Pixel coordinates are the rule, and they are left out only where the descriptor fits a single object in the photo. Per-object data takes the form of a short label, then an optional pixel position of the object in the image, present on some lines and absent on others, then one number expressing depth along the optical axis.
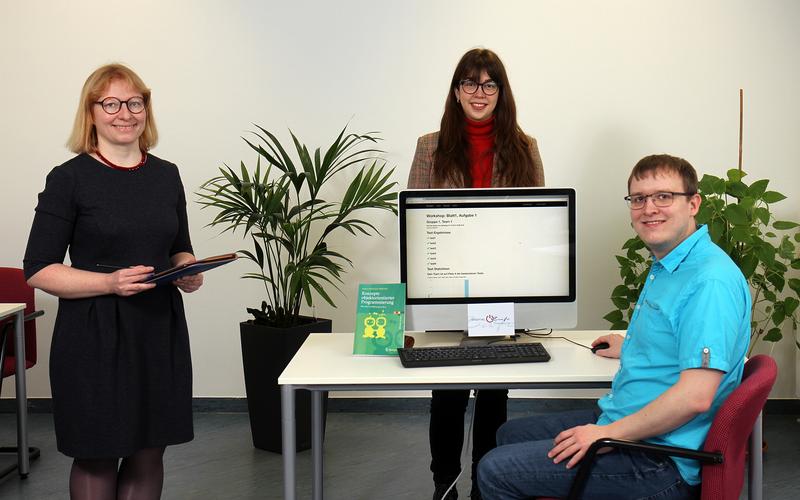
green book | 2.40
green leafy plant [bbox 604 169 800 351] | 3.48
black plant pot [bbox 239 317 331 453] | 3.70
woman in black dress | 2.15
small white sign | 2.54
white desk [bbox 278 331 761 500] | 2.16
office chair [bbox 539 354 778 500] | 1.76
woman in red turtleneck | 2.84
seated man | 1.79
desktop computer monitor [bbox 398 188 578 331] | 2.56
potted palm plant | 3.62
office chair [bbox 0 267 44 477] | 3.71
